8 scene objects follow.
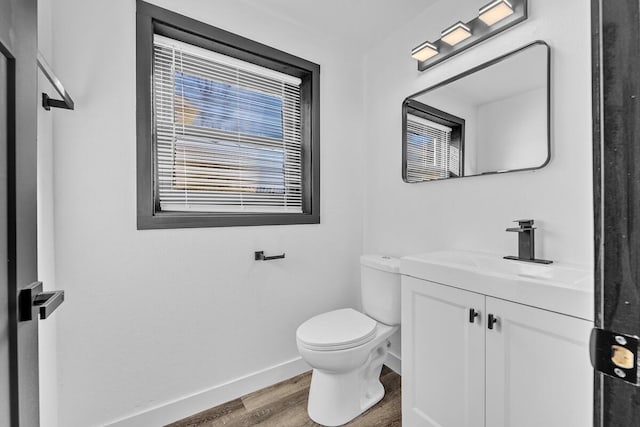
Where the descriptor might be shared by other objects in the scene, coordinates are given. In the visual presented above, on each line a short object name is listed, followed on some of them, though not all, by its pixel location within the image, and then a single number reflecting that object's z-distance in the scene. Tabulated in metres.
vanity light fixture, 1.36
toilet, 1.48
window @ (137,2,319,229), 1.52
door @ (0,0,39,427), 0.55
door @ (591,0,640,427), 0.40
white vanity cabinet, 0.92
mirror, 1.33
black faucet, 1.30
